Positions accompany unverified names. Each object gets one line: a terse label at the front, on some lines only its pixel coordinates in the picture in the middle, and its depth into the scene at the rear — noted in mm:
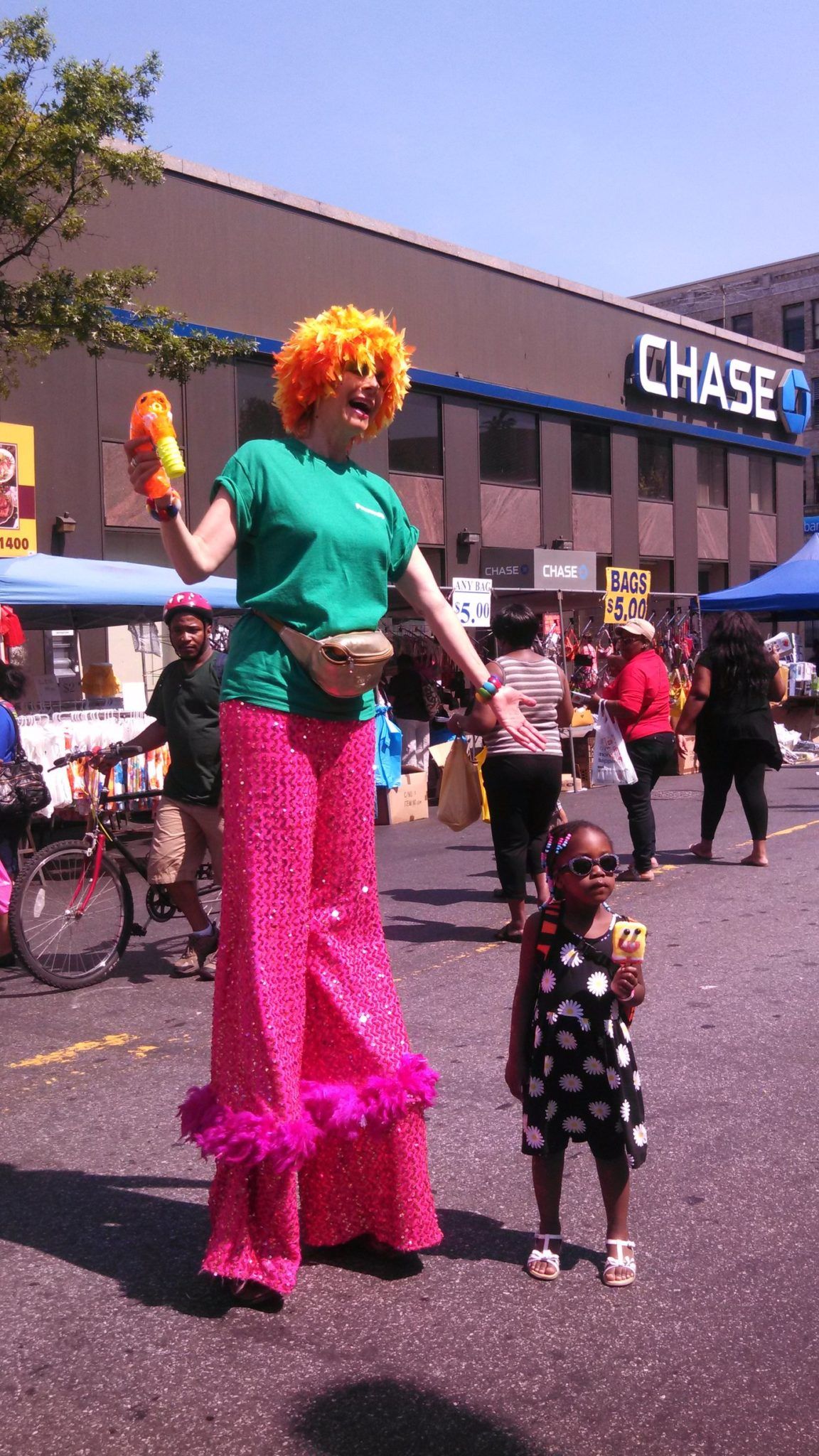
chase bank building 17812
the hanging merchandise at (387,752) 12594
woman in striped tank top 7238
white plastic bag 9078
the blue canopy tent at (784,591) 19750
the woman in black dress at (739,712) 9625
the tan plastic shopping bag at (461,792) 7926
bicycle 6477
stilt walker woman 3031
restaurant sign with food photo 16172
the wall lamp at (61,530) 17281
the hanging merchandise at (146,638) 15195
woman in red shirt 9422
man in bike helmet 6656
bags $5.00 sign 17297
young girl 3215
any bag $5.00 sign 14914
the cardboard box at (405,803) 13500
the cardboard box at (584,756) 16438
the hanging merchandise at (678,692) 19000
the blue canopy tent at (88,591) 10727
